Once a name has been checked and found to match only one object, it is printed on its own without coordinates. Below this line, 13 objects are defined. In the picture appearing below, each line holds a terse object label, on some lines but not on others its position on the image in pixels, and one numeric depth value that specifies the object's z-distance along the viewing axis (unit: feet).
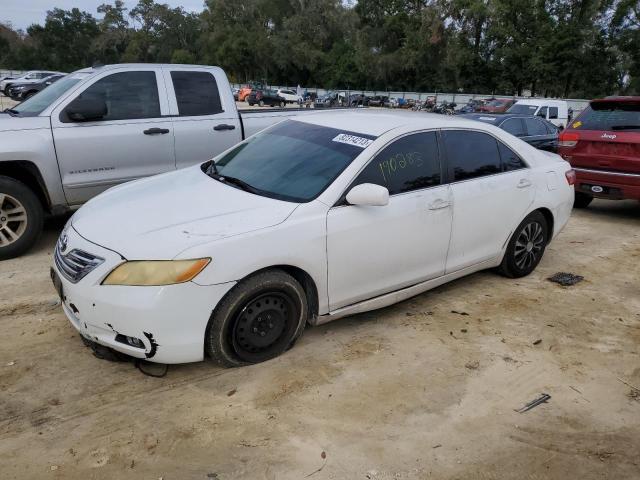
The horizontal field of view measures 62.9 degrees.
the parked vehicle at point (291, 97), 158.64
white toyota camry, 9.78
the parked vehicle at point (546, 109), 63.39
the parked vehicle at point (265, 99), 133.37
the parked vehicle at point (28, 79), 110.32
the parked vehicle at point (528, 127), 34.71
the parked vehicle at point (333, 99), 155.00
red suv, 23.73
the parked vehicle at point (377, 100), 163.32
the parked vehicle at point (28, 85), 92.63
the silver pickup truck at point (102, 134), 16.79
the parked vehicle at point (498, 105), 77.71
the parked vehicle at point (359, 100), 155.83
